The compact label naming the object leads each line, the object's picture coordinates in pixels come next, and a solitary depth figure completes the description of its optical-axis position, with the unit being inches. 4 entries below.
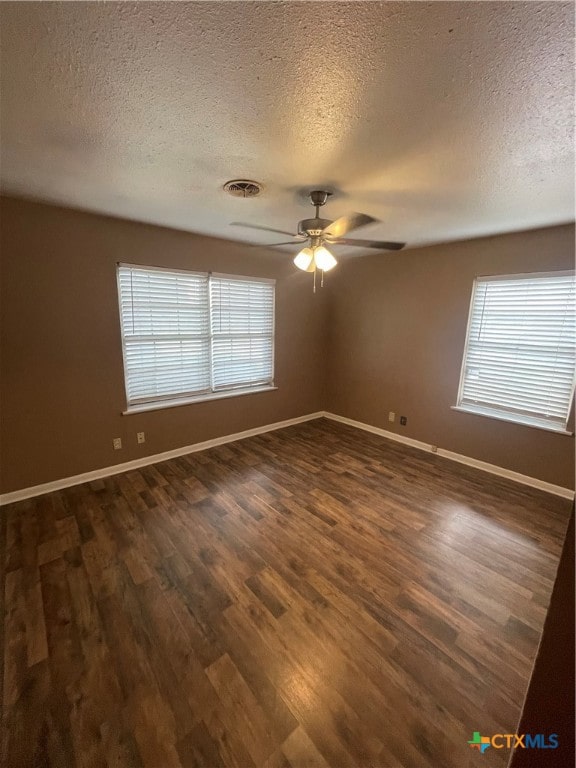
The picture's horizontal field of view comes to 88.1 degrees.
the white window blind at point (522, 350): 107.0
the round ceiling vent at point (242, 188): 73.9
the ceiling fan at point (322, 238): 75.1
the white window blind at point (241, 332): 140.3
